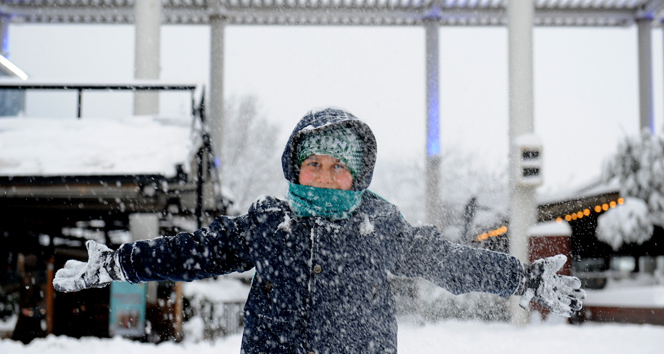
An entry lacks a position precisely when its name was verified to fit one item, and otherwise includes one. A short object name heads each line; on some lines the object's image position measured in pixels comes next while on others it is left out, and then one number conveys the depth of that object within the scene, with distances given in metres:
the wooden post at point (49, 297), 7.22
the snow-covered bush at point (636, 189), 16.81
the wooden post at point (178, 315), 7.48
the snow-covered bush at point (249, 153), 30.09
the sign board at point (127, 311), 7.28
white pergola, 18.20
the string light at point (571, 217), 8.36
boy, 2.06
